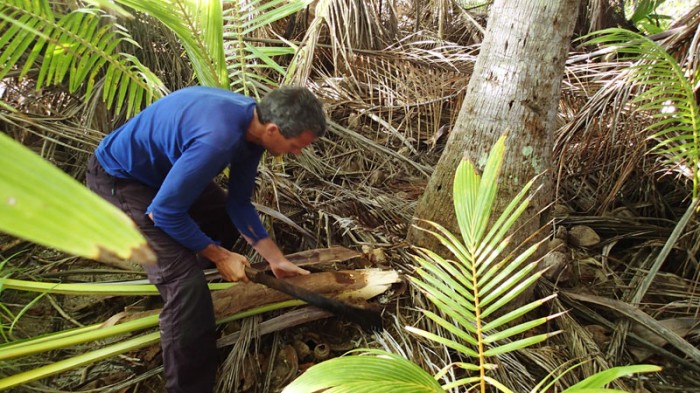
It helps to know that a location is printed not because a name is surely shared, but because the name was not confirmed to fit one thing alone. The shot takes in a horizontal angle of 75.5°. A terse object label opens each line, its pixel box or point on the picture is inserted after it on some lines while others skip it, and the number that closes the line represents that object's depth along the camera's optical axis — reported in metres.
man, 1.42
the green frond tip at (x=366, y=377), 0.97
